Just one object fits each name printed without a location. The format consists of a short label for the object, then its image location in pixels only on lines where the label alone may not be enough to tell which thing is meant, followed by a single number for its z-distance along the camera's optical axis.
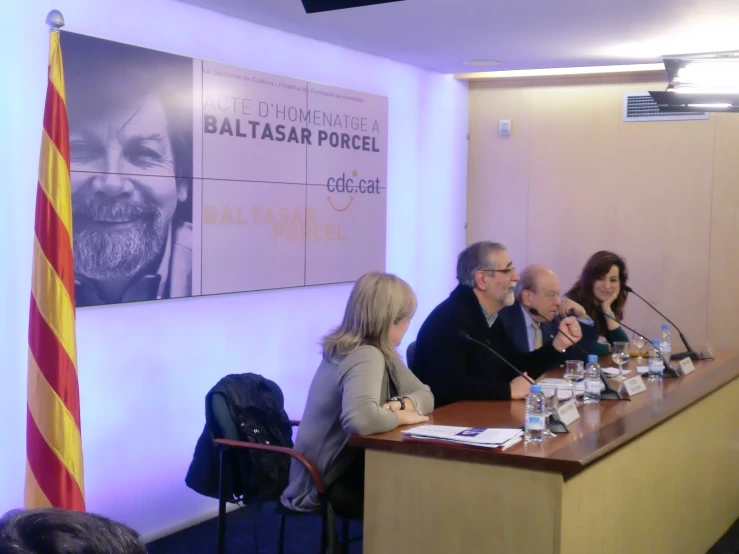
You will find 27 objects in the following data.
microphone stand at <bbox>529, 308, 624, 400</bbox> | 3.39
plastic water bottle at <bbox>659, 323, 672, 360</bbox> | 4.27
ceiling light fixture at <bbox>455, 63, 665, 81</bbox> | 5.85
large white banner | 3.68
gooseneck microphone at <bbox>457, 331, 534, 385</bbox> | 3.05
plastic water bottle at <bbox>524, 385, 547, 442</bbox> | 2.67
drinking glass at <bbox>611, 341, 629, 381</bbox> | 4.07
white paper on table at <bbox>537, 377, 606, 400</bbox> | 3.28
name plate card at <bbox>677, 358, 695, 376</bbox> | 4.03
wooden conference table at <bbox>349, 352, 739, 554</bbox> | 2.48
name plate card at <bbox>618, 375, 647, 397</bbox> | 3.47
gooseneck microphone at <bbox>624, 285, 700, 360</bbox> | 4.35
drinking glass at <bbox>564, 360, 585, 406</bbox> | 3.42
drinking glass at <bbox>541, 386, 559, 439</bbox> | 2.75
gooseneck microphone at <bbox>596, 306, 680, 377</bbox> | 3.97
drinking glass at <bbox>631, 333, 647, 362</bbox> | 4.54
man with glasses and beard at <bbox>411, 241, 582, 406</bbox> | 3.35
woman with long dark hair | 4.91
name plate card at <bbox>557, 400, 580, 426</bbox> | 2.88
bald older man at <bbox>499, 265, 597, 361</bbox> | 4.29
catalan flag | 3.20
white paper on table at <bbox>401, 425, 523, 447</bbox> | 2.57
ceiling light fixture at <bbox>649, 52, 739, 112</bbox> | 3.91
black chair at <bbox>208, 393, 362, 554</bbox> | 3.12
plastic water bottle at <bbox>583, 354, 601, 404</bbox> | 3.36
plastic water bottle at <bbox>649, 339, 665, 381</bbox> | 3.95
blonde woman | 2.94
